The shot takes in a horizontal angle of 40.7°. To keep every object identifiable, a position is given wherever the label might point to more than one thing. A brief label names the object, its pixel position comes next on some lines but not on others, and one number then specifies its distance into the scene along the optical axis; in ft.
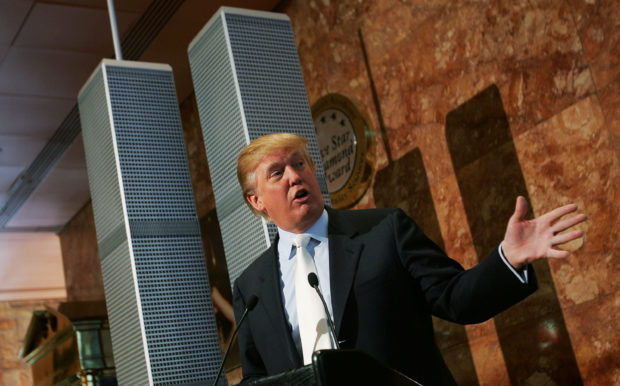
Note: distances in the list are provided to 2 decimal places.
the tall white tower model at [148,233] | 13.44
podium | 5.07
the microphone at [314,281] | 6.81
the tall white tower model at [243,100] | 12.84
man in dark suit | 6.42
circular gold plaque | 16.40
